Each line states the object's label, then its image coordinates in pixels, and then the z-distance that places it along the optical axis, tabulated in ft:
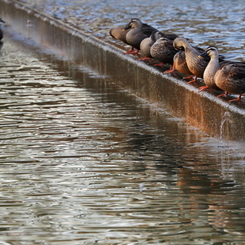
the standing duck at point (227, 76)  48.60
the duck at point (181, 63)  58.49
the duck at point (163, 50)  62.34
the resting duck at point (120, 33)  75.61
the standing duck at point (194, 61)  55.11
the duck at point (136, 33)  71.05
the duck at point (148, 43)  67.09
